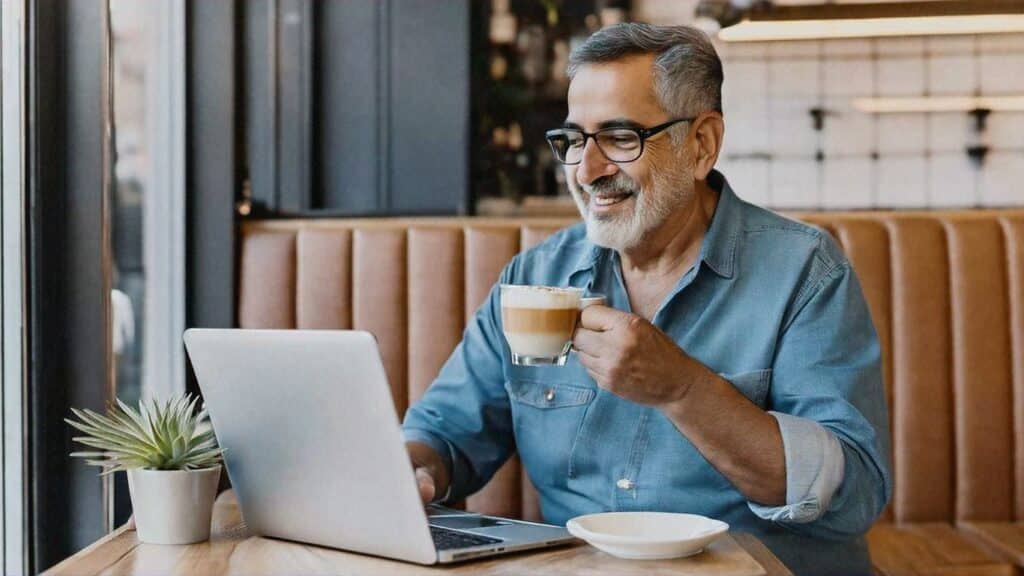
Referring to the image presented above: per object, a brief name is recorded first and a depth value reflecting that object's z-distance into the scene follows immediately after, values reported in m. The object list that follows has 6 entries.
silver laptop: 1.36
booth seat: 2.78
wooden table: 1.35
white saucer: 1.36
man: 1.77
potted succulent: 1.50
